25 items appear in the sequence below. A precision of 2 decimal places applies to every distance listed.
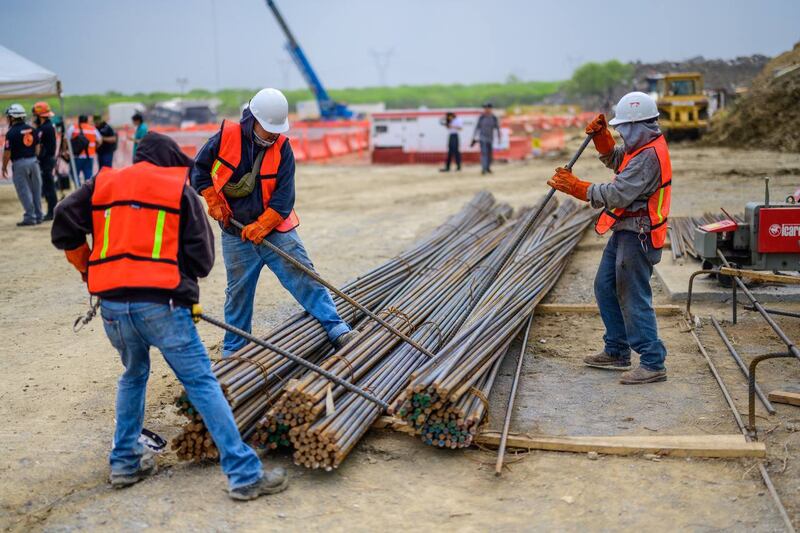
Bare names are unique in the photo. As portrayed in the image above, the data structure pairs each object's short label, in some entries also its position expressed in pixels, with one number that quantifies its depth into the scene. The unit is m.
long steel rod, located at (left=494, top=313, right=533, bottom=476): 4.70
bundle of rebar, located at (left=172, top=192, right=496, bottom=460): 4.80
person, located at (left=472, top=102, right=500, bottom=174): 21.33
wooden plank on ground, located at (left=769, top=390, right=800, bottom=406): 5.54
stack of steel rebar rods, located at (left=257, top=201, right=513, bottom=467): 4.76
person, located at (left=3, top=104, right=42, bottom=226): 13.82
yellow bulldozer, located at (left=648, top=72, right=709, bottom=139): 29.53
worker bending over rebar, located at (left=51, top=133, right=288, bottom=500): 4.17
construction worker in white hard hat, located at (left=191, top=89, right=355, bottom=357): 5.82
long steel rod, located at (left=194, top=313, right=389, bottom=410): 4.66
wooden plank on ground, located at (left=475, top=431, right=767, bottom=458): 4.82
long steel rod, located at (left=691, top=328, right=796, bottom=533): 4.07
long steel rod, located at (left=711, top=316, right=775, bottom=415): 5.48
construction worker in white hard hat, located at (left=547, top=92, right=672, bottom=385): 5.79
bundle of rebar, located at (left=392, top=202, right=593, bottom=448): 4.90
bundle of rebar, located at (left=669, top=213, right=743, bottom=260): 9.69
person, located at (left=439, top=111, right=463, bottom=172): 22.16
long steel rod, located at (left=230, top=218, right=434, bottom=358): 5.82
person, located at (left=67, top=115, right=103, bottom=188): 16.73
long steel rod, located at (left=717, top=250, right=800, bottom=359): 4.71
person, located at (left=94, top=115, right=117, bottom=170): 16.77
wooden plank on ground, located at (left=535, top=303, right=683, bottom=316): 7.92
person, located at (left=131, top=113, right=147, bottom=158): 17.62
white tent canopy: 15.12
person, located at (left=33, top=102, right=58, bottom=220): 14.48
